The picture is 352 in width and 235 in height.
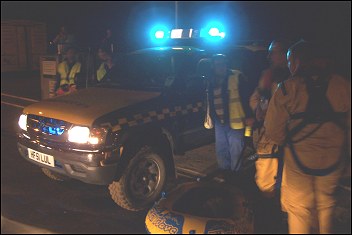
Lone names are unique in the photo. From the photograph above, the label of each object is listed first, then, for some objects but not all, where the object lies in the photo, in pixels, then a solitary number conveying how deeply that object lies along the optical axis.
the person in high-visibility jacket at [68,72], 6.98
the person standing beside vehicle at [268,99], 3.87
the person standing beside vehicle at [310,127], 2.66
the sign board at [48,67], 9.01
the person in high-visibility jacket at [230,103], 4.56
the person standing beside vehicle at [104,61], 6.57
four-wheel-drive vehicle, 3.98
